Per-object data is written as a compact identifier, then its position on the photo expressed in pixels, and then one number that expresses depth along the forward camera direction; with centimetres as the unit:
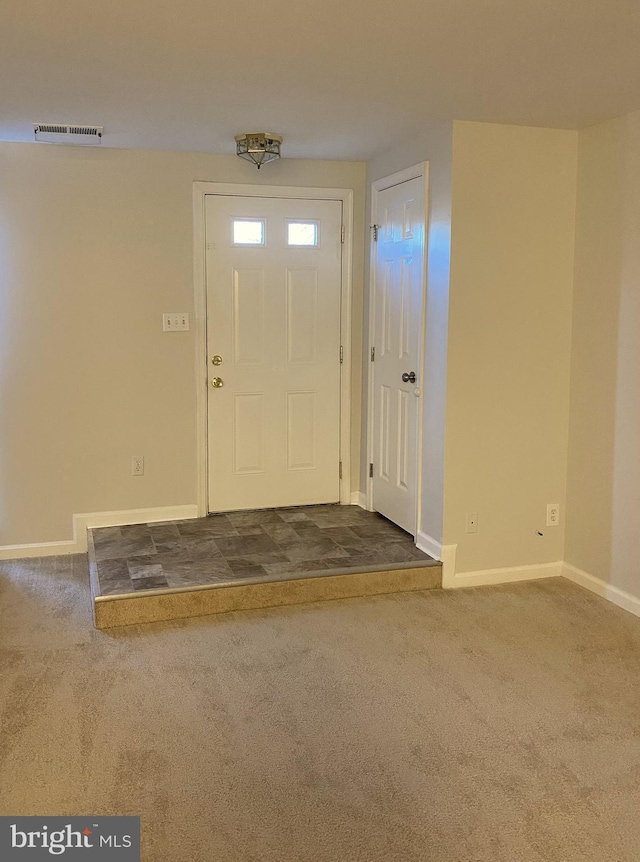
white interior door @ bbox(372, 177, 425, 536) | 427
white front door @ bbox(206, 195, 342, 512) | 477
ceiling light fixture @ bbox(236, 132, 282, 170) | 407
